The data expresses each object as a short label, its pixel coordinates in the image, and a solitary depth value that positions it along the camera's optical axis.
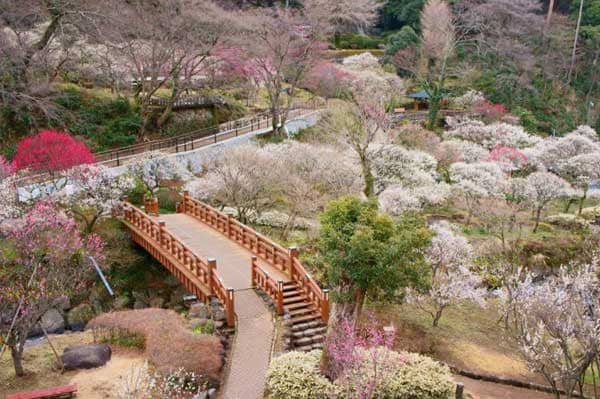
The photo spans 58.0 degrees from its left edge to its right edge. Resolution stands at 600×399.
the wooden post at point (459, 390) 12.30
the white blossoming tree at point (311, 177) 24.33
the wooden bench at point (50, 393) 11.88
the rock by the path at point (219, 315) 15.46
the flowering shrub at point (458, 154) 31.66
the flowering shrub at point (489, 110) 39.31
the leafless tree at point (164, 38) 30.92
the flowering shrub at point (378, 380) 11.91
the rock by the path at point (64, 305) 17.80
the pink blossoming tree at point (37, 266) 13.10
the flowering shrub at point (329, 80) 40.69
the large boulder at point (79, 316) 19.11
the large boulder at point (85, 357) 13.60
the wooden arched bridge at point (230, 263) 15.65
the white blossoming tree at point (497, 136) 34.59
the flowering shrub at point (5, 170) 21.03
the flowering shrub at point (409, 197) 22.55
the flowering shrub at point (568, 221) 25.86
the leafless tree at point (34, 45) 26.05
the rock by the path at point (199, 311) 15.92
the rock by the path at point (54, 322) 18.61
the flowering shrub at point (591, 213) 27.17
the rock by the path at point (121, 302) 20.80
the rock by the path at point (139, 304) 21.22
